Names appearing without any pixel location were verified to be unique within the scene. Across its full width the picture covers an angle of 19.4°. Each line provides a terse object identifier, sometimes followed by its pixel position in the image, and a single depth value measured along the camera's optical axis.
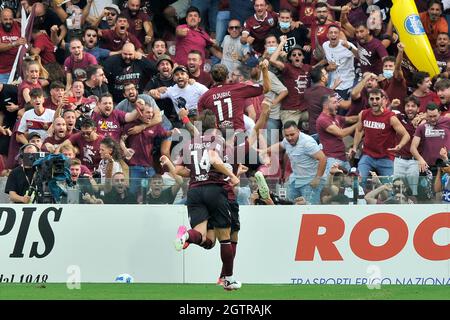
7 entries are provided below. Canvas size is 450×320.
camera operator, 18.03
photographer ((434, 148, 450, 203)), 17.83
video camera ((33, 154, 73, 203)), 17.69
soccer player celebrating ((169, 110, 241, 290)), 16.53
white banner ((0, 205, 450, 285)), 17.77
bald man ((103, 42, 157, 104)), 22.09
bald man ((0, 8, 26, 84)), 22.64
